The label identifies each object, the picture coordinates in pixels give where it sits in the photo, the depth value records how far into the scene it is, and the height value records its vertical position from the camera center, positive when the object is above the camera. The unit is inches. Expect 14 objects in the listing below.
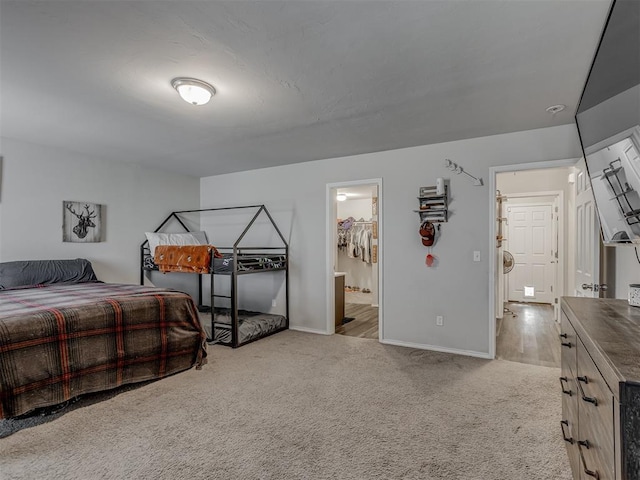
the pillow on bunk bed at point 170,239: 185.8 -0.2
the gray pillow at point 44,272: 135.9 -14.0
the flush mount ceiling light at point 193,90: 91.5 +40.4
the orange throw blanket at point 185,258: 158.7 -9.0
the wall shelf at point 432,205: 148.2 +14.2
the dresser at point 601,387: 35.0 -19.7
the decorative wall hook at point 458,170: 142.9 +29.0
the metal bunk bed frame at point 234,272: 155.7 -15.9
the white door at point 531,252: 262.5 -11.0
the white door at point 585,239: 107.0 -0.4
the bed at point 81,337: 88.4 -29.3
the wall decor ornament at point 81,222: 161.0 +8.2
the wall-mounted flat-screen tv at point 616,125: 55.9 +22.3
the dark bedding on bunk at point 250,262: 157.6 -11.8
